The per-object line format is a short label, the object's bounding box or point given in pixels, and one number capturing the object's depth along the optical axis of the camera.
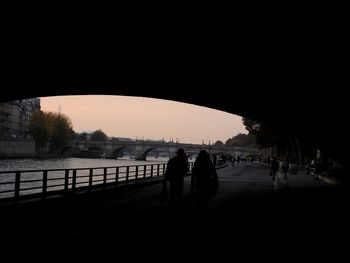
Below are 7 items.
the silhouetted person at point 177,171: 12.99
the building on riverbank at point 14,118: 163.00
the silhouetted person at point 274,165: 33.66
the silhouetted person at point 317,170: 38.14
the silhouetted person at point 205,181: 11.35
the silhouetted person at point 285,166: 36.87
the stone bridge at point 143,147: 144.50
